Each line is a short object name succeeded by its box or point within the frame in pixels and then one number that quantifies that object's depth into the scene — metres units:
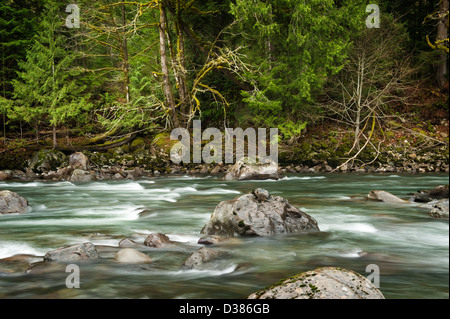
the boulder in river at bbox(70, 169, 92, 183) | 17.56
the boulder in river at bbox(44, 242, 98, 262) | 6.23
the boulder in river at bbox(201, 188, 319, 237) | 7.58
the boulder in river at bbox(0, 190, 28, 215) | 10.30
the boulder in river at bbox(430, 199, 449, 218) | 8.94
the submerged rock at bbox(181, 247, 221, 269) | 6.02
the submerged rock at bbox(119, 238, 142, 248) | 7.25
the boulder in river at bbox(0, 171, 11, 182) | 18.22
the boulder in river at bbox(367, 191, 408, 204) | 10.98
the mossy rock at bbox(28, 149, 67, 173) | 19.30
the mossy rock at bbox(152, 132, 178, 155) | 21.09
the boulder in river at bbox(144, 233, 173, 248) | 7.12
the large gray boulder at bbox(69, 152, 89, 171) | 19.58
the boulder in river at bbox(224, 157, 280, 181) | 17.25
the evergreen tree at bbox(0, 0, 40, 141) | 20.95
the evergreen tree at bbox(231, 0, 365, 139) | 19.08
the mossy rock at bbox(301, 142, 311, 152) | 21.16
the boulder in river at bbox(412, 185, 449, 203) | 11.00
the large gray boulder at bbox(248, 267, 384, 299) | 3.80
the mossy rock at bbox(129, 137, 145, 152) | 22.02
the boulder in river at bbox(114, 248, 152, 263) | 6.29
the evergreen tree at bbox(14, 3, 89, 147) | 20.16
